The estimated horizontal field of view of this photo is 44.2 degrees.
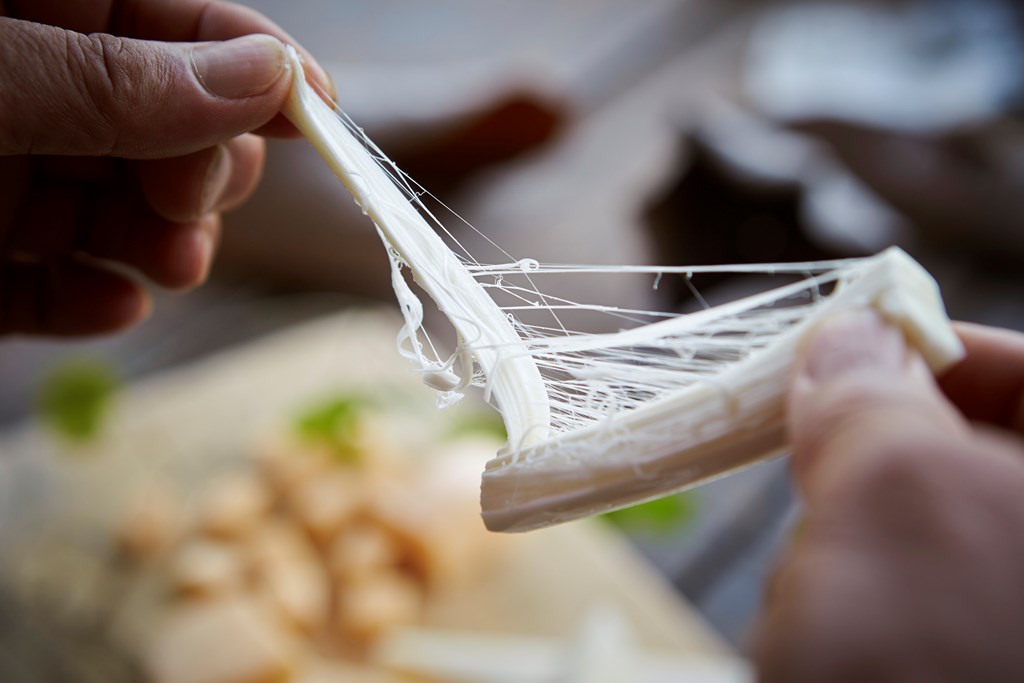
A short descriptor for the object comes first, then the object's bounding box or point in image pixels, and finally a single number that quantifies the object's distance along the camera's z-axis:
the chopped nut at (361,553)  0.40
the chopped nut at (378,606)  0.38
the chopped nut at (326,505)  0.43
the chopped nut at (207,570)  0.39
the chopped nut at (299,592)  0.39
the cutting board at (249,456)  0.40
